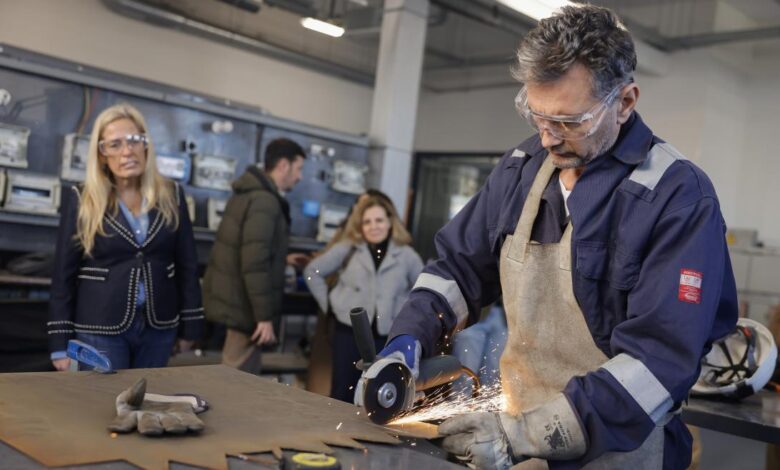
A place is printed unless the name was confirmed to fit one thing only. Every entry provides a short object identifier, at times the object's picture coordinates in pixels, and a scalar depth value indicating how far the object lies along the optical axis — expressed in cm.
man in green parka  443
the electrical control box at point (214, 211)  594
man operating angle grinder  155
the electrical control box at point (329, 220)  668
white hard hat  303
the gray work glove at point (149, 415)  151
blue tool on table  208
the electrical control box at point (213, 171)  592
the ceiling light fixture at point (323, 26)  763
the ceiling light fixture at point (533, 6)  523
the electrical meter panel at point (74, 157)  504
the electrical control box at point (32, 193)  481
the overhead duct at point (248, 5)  773
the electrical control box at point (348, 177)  670
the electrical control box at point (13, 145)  478
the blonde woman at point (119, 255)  303
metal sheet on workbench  140
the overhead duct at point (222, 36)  842
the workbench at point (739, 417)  265
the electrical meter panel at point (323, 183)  667
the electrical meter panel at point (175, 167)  573
